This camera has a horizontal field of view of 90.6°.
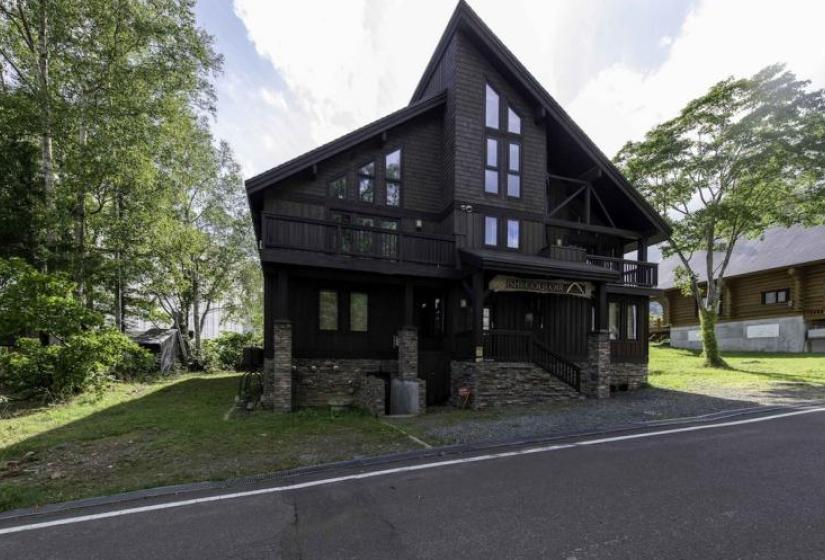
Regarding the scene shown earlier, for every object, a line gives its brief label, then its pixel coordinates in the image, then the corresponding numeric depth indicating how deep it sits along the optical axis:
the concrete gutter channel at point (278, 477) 5.32
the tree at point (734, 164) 18.86
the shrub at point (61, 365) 12.10
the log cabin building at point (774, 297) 27.86
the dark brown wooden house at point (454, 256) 12.76
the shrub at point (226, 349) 26.81
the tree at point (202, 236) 23.06
